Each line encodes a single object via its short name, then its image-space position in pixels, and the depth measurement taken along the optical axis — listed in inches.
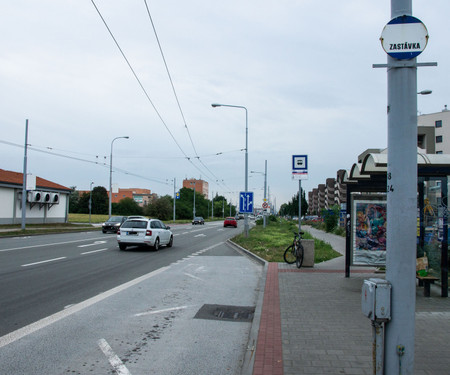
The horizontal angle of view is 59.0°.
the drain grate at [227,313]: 255.0
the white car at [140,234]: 707.4
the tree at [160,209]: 3508.9
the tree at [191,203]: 4371.1
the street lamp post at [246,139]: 1054.4
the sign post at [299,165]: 486.3
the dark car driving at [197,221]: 2662.4
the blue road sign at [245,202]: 931.0
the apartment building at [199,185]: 7106.3
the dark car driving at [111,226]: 1269.7
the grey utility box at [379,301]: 123.3
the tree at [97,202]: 4471.0
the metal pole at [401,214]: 123.2
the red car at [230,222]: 2068.2
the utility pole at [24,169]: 1118.4
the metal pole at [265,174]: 1820.4
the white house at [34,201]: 1461.6
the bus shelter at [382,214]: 305.3
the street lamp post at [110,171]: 1621.6
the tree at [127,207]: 4266.7
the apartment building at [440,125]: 2896.2
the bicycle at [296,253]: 465.7
